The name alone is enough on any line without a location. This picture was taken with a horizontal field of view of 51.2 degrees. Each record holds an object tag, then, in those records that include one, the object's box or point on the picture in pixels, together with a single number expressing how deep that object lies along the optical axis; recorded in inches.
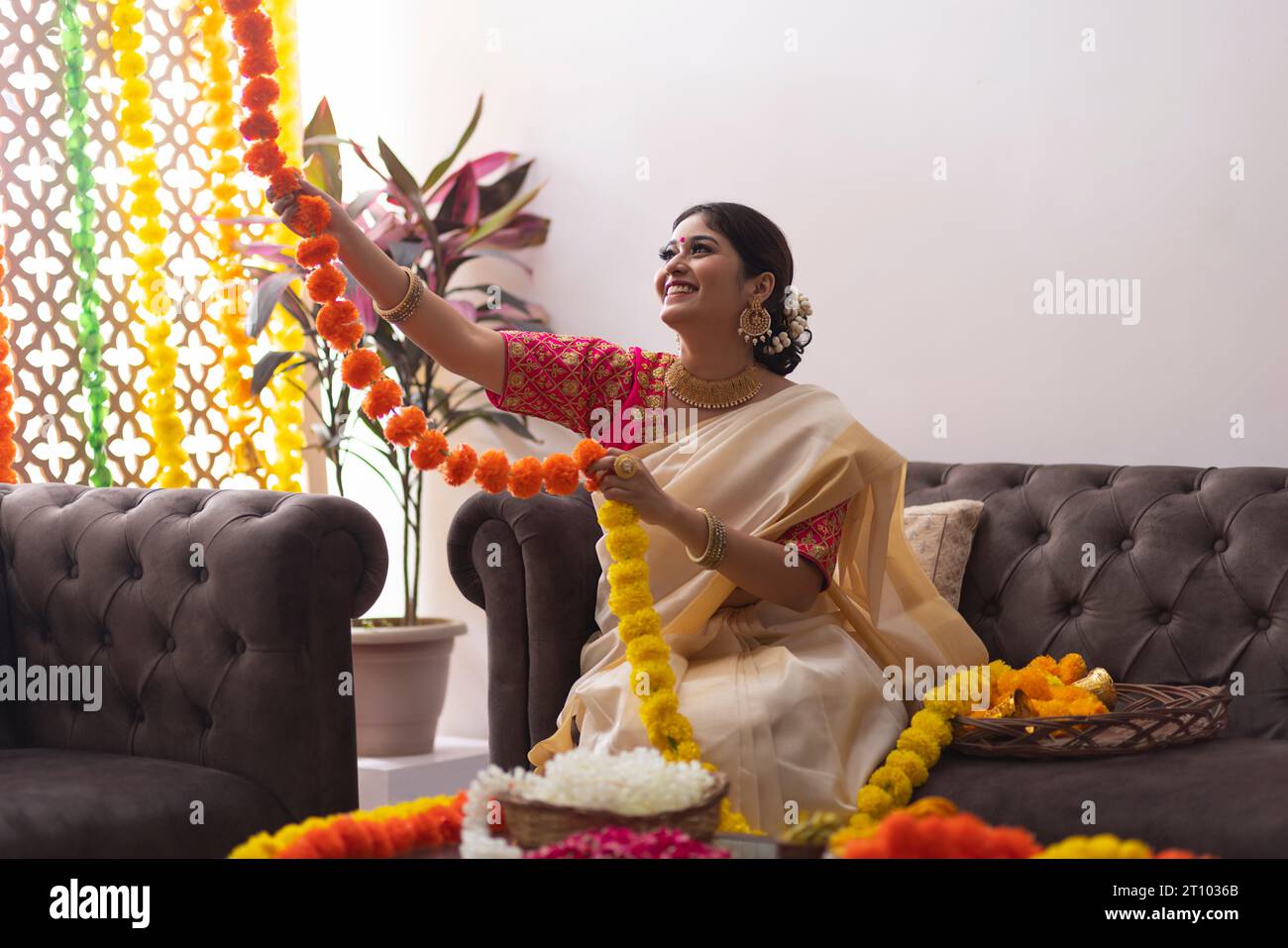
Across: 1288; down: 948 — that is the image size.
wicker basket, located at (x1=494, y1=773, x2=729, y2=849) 58.2
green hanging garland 151.9
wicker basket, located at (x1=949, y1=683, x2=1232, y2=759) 88.2
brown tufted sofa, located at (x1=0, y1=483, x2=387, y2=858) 90.7
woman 89.4
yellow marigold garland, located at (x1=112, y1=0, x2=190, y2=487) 156.0
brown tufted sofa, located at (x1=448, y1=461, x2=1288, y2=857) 100.9
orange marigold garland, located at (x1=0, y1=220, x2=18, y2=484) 134.0
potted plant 162.1
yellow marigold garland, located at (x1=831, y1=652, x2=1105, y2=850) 86.4
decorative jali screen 148.3
